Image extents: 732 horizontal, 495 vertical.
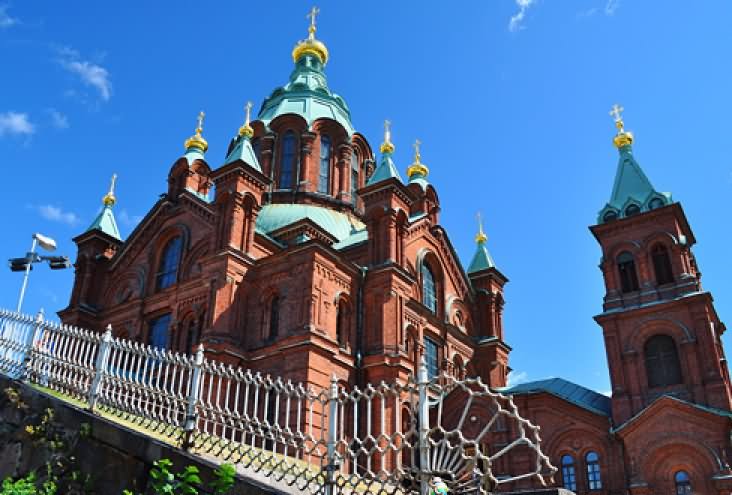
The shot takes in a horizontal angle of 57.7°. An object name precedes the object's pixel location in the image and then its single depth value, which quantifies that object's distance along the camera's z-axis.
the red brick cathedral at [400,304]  22.64
